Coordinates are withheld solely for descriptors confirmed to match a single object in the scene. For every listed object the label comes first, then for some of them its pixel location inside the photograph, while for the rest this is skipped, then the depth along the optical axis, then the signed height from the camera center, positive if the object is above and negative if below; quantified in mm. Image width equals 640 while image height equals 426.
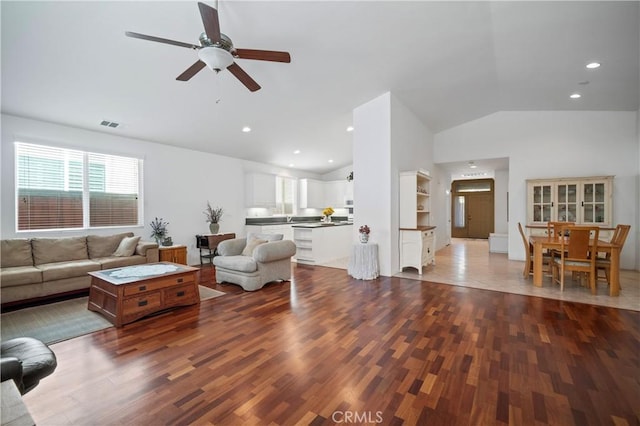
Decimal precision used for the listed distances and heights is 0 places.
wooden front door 12273 +168
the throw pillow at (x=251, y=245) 4899 -569
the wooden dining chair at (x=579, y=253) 3998 -598
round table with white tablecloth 5098 -889
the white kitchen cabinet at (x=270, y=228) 7688 -448
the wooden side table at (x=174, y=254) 5461 -806
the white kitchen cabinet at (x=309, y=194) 9234 +595
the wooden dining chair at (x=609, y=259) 4094 -703
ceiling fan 2314 +1491
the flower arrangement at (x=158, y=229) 5758 -336
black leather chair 1249 -751
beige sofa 3736 -745
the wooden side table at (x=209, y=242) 6422 -668
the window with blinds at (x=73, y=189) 4465 +415
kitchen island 6582 -721
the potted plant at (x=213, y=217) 6652 -113
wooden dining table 3955 -623
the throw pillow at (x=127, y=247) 4883 -595
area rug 2922 -1235
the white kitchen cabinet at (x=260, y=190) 7723 +622
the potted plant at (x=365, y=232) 5297 -373
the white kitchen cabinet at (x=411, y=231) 5438 -360
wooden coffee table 3158 -930
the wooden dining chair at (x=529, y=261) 4922 -859
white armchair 4398 -770
